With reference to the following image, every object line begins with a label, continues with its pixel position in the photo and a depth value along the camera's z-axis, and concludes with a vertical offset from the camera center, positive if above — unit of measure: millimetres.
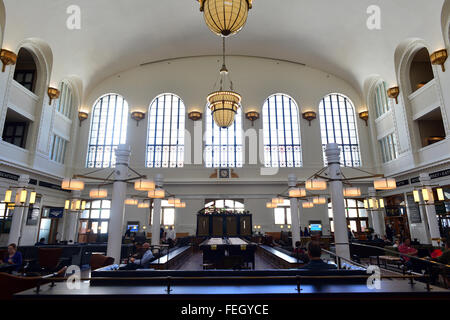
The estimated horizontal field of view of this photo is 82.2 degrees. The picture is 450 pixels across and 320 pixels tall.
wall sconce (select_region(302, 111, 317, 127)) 15867 +6306
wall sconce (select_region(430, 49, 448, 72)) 9461 +5864
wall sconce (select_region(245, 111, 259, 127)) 15711 +6259
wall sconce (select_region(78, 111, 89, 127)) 15558 +6256
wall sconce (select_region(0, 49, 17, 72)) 9297 +5837
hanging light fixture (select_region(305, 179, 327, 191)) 7297 +1006
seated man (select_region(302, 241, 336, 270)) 3629 -514
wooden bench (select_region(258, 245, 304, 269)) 6325 -1051
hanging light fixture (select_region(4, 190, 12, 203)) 7941 +779
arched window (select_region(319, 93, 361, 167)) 15945 +5793
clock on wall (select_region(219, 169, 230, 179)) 15180 +2739
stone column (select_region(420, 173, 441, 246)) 9055 +201
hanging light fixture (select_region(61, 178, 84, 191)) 7014 +1020
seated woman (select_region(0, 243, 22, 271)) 5559 -766
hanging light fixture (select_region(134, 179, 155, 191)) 7344 +1013
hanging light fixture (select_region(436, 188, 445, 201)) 8603 +837
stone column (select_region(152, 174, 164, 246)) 10156 +197
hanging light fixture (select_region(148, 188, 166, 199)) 8567 +908
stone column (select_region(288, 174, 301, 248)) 9828 +203
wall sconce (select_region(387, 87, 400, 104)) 12344 +5969
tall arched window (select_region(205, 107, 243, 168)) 15695 +4546
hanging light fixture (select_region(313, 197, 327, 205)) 11236 +881
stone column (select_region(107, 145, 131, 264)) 6375 +452
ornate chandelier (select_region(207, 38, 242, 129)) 7293 +3199
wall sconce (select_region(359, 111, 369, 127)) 15716 +6244
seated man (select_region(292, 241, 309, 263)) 6486 -887
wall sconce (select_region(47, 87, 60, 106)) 12172 +5958
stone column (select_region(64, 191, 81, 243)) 12758 -124
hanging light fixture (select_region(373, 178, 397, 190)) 7289 +1023
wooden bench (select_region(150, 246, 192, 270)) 6478 -1070
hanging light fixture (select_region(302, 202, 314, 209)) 12034 +756
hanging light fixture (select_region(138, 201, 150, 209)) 12305 +801
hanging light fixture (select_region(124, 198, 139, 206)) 11831 +903
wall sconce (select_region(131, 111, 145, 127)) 15805 +6333
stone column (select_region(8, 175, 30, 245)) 8633 +59
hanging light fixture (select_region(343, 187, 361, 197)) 8805 +940
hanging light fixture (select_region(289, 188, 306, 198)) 9000 +961
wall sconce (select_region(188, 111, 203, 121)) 15734 +6291
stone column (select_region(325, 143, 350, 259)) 5891 +448
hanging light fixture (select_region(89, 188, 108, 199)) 8914 +963
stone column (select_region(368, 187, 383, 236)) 13867 -113
